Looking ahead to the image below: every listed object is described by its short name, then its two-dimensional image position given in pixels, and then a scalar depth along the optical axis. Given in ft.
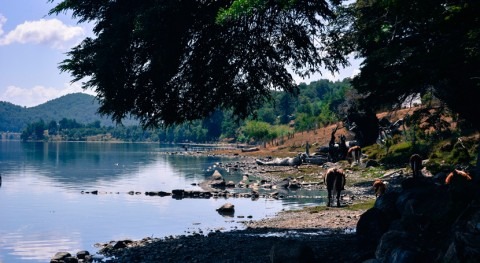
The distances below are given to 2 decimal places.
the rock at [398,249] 34.40
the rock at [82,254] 73.23
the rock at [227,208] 115.51
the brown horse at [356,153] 187.42
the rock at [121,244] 78.25
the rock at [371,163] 175.63
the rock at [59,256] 71.08
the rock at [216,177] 182.19
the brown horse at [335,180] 105.70
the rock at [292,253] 44.01
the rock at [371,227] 47.21
